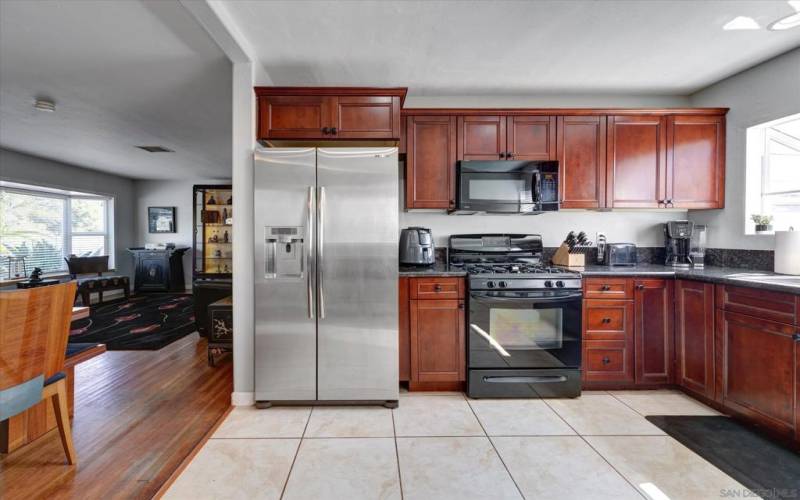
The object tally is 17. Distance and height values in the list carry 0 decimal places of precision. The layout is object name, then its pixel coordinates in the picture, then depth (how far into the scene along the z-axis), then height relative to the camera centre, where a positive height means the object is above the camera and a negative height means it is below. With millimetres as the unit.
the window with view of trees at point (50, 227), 5562 +343
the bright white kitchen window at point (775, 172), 2727 +589
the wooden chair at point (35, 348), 1631 -486
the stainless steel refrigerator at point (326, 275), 2512 -191
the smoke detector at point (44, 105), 3478 +1365
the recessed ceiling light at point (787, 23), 2176 +1375
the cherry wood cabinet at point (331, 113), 2697 +995
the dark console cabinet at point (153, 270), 7332 -467
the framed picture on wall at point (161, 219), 7879 +598
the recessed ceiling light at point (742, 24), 2207 +1379
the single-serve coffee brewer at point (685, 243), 3055 +45
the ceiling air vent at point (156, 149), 5309 +1433
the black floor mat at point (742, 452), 1760 -1118
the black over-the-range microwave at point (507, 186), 2963 +499
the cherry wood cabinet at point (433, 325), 2711 -576
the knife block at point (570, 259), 3080 -93
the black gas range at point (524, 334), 2664 -633
